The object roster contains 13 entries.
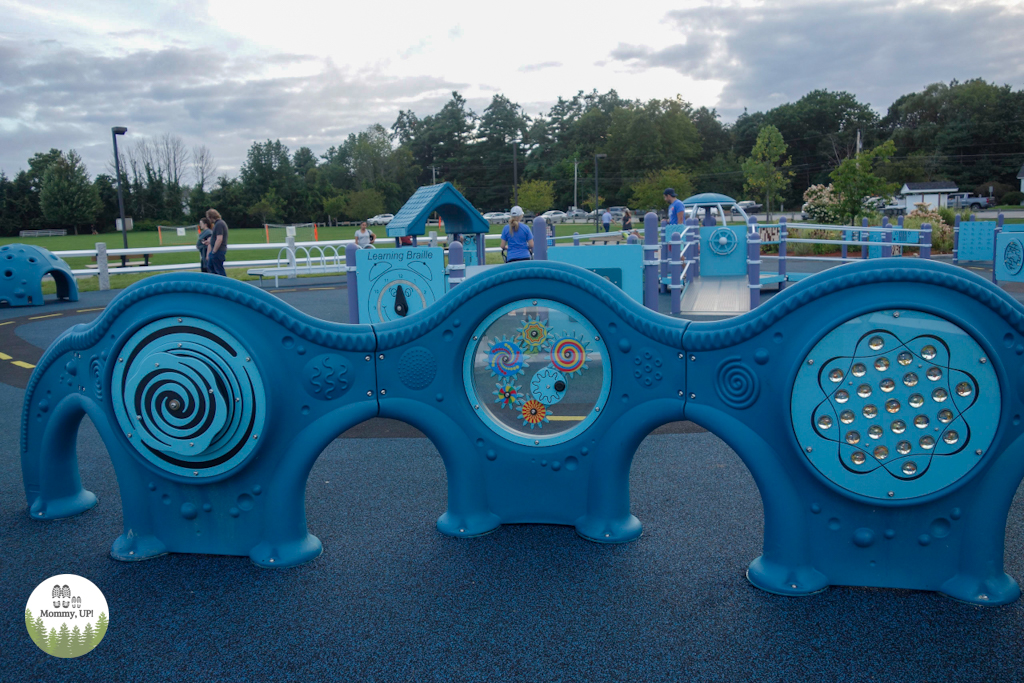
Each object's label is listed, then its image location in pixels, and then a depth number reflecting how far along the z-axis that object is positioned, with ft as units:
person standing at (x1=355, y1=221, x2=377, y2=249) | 54.75
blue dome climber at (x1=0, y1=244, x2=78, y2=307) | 54.13
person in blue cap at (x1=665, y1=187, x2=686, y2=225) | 51.49
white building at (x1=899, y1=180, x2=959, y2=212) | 227.81
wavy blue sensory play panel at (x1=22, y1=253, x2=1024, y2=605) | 10.43
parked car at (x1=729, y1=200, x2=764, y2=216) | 214.85
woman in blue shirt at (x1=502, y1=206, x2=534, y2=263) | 37.68
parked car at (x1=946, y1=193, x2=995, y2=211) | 207.41
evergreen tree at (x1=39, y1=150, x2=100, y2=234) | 225.97
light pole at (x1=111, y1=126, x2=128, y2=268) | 80.44
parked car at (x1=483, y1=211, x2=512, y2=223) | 228.31
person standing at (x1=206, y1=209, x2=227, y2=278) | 48.47
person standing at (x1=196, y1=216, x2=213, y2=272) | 51.69
